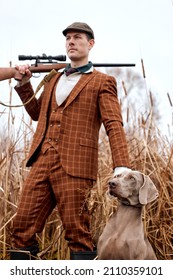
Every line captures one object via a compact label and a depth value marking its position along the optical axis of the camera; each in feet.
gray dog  13.57
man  15.07
